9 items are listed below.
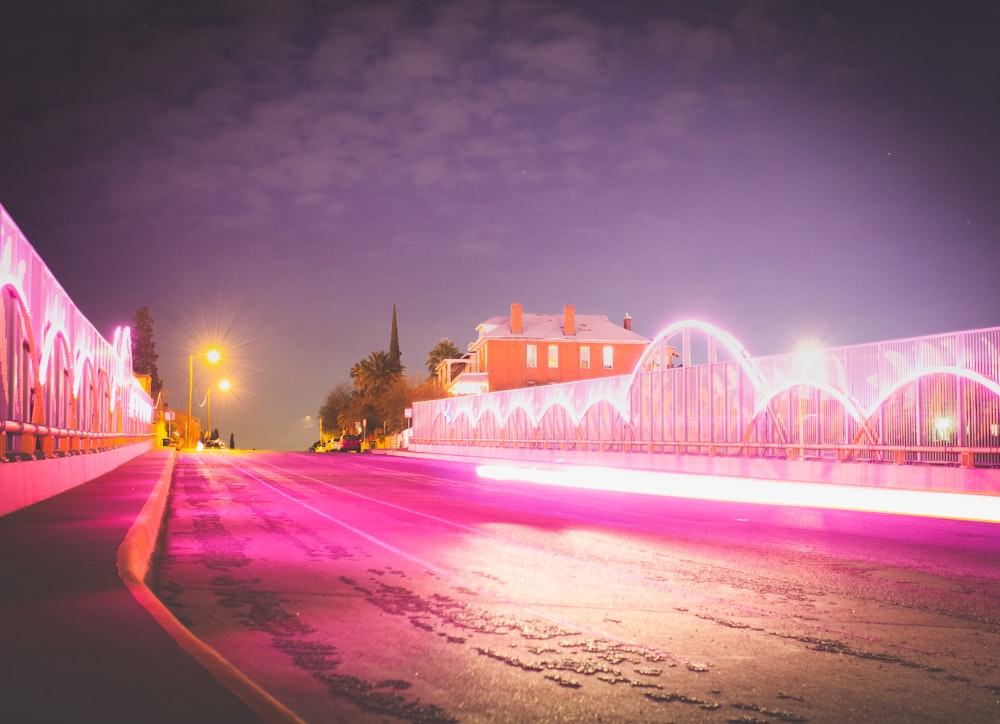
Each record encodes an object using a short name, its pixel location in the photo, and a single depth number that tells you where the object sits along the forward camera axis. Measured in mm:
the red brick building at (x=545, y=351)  96812
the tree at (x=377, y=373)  119638
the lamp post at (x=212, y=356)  56219
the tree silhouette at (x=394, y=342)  155625
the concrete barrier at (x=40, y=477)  13852
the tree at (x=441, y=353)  135000
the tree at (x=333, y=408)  153250
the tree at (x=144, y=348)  133250
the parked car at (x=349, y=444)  88375
